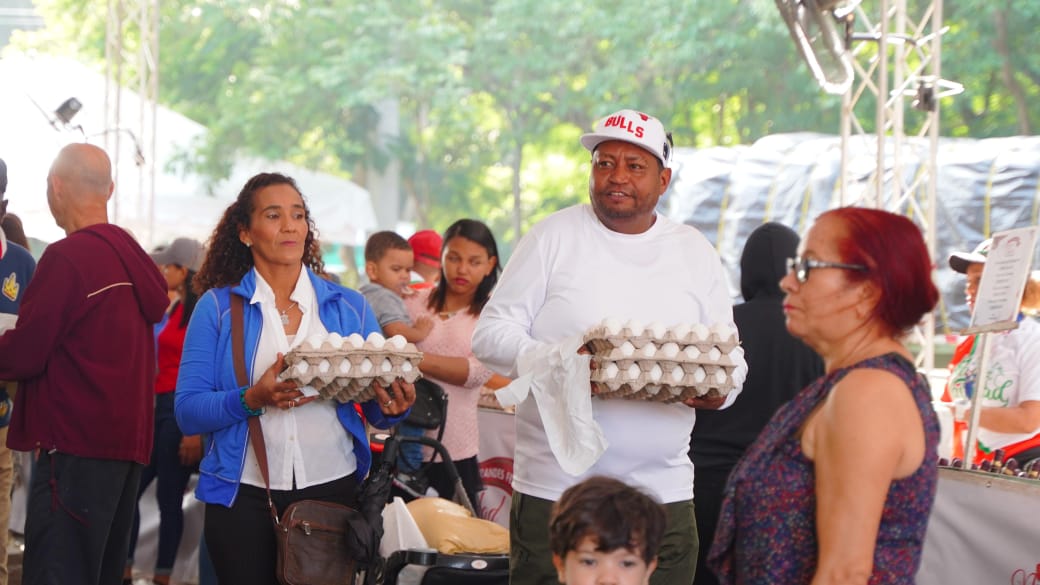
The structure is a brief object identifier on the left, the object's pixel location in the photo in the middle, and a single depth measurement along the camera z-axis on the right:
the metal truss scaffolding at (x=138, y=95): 9.78
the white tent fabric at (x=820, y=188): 12.65
